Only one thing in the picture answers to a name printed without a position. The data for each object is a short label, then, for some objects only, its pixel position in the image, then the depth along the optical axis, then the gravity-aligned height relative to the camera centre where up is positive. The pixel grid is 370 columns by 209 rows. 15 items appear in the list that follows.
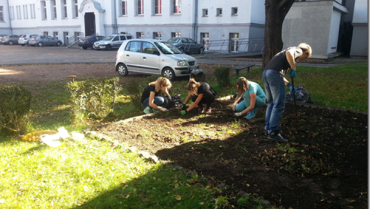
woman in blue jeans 4.96 -0.64
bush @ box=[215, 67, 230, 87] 10.36 -1.31
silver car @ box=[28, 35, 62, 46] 36.47 -0.99
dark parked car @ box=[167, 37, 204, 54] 26.45 -0.78
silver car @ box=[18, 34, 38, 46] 37.40 -0.80
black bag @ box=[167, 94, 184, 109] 7.25 -1.55
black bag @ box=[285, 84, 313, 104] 7.73 -1.45
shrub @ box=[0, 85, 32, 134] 5.28 -1.28
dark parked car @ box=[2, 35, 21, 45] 40.72 -0.91
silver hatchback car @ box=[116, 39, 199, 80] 12.27 -0.99
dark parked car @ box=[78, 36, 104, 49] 32.47 -0.89
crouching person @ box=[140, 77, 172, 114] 6.64 -1.34
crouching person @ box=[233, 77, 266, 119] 6.21 -1.26
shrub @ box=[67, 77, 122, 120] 6.23 -1.29
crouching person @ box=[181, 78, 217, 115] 6.52 -1.26
